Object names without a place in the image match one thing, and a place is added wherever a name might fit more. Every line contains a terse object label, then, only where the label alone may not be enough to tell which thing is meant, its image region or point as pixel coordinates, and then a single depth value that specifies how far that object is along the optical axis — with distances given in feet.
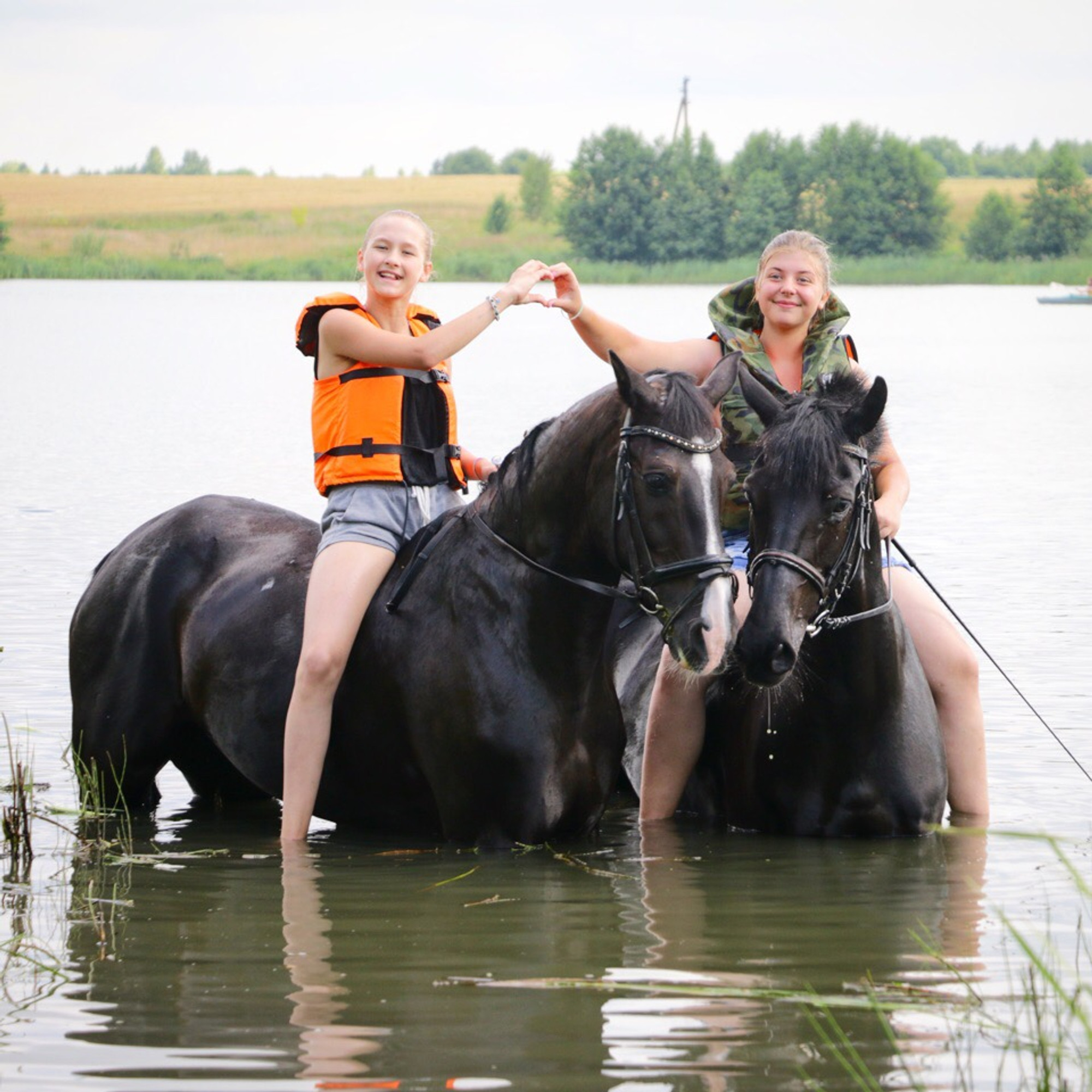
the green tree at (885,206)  319.68
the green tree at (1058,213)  323.78
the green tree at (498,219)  347.15
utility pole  337.72
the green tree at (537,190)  377.09
